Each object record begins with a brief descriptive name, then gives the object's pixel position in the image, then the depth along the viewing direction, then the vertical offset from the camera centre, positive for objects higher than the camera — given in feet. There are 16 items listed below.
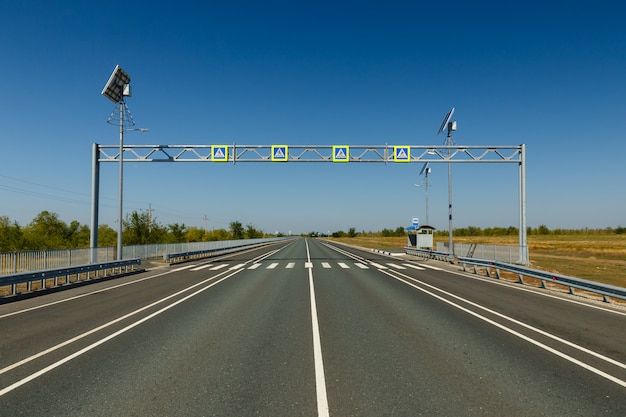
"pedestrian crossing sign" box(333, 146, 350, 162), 79.56 +15.04
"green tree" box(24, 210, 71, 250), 163.43 +0.53
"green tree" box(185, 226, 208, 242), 279.34 -5.01
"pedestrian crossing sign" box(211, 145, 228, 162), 79.00 +15.09
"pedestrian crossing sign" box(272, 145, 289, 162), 79.20 +15.22
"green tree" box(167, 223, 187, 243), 173.78 -2.09
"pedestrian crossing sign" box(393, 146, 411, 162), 79.71 +15.17
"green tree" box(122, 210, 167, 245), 128.67 -1.14
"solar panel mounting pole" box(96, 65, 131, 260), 73.20 +26.37
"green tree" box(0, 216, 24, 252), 119.85 -3.27
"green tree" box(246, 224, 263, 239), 350.82 -4.64
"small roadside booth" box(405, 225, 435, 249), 118.49 -3.27
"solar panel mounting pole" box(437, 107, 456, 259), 95.51 +13.92
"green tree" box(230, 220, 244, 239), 289.33 -2.12
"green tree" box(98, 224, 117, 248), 164.86 -3.79
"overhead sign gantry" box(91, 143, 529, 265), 78.74 +15.08
